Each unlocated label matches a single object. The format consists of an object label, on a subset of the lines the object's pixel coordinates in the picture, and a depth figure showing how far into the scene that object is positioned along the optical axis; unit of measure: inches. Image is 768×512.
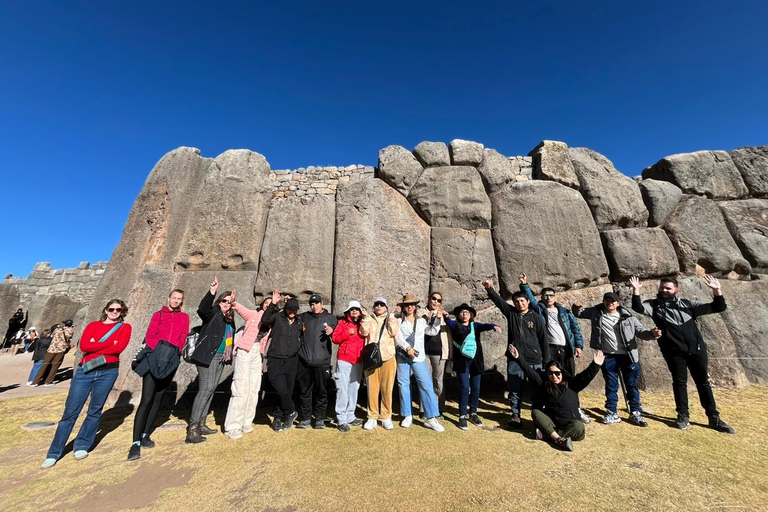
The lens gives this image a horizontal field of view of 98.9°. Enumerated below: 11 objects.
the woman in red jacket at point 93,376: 134.3
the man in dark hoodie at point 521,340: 173.3
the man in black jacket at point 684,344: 161.0
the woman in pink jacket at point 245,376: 159.2
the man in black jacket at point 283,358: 165.0
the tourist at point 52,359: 287.3
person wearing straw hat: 166.9
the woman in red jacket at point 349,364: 167.6
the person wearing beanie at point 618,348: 170.1
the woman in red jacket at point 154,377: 140.6
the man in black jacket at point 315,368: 169.9
